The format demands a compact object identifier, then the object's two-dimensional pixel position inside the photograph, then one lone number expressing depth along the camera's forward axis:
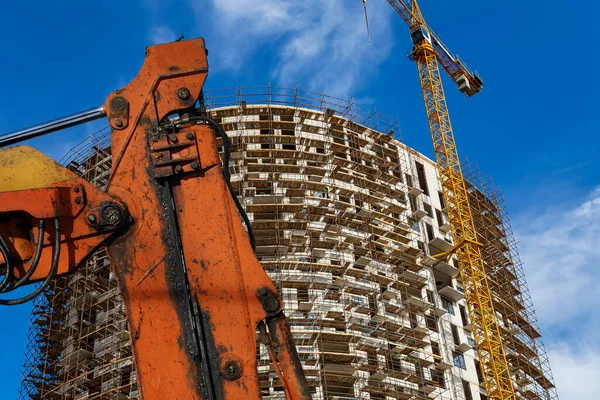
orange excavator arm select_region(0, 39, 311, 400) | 5.05
